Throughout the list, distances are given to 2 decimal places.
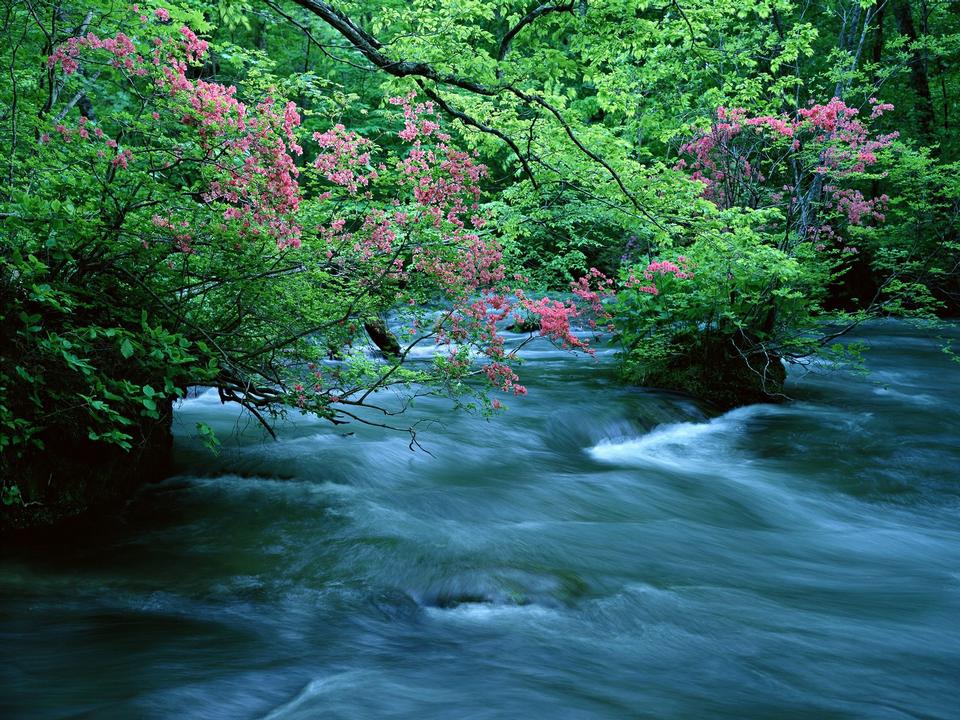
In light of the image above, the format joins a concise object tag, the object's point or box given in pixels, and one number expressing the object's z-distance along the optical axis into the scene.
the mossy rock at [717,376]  10.48
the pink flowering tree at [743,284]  9.66
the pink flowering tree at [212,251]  4.11
